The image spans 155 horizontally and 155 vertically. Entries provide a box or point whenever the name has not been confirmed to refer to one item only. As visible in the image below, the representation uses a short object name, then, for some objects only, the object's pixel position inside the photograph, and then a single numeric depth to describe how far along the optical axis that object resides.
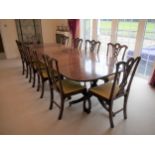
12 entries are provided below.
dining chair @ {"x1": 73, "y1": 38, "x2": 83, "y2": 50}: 3.91
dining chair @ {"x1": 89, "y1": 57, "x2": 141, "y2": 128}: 1.72
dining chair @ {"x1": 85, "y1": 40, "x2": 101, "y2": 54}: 3.52
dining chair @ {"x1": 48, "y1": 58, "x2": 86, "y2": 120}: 2.07
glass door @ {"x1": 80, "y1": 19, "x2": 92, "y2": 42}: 4.85
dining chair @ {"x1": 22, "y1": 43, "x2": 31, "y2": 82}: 3.21
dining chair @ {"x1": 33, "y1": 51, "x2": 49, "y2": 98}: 2.70
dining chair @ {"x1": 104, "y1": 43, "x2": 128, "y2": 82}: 2.88
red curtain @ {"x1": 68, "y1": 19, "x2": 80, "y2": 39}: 4.75
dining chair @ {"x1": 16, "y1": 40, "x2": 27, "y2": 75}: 3.55
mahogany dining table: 2.00
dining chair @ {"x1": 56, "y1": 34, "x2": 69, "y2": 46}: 4.47
